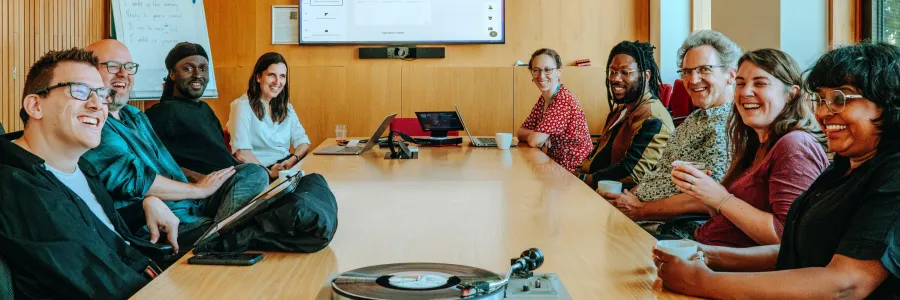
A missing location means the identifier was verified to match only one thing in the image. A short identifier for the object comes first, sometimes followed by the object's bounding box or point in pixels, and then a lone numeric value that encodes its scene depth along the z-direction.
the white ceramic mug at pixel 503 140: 4.38
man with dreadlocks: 3.65
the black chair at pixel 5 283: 1.51
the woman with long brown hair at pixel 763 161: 2.04
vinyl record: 1.08
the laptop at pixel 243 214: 1.59
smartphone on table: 1.52
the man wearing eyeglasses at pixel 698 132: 2.79
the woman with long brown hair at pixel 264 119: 4.79
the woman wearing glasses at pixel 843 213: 1.31
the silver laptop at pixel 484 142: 4.64
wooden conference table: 1.40
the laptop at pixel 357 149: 4.09
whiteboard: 6.34
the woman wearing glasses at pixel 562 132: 4.67
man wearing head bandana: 3.83
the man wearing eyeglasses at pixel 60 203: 1.59
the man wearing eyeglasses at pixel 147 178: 2.62
